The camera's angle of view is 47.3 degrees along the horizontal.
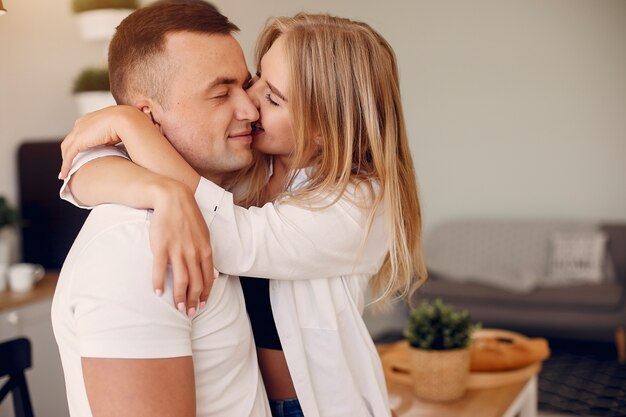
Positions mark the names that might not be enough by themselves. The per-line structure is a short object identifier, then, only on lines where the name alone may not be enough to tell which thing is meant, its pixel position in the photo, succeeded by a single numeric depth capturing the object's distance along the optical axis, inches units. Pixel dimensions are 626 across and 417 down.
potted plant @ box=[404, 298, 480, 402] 89.0
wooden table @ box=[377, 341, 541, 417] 87.4
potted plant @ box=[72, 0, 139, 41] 126.3
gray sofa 187.5
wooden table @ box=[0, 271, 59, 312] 119.0
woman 53.2
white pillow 200.2
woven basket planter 88.9
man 37.7
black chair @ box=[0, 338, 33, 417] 67.7
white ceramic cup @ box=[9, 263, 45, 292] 126.6
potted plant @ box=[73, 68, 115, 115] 132.7
